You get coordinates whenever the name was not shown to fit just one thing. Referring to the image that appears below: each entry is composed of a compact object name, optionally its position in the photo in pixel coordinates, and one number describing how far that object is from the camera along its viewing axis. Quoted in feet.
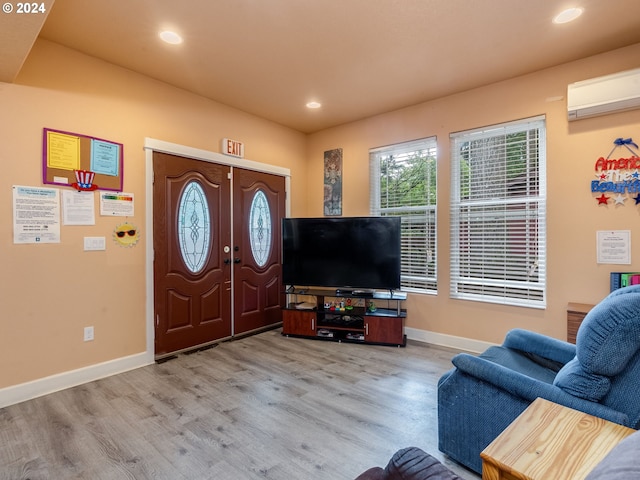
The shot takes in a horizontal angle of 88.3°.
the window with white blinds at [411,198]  12.87
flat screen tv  12.44
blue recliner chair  4.24
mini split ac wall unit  8.58
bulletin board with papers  8.67
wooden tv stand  12.22
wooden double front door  11.06
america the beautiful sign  8.89
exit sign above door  12.62
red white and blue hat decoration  9.11
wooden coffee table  3.18
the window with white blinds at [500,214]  10.59
